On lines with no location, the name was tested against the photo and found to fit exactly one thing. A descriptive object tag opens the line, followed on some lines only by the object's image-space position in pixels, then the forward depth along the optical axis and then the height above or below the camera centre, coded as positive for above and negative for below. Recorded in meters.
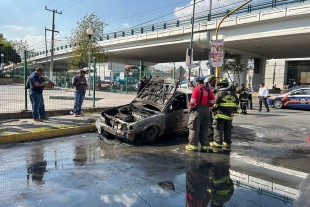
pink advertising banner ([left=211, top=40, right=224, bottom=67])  13.31 +1.48
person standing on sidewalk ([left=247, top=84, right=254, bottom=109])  15.52 -0.68
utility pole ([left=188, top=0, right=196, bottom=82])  15.43 +1.58
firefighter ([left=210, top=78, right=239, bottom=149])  6.22 -0.61
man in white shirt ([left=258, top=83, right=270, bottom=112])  14.42 -0.56
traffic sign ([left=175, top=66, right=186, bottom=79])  13.29 +0.56
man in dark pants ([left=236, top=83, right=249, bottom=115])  12.90 -0.71
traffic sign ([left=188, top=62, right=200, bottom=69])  14.98 +0.97
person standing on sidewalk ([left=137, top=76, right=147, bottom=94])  12.27 -0.07
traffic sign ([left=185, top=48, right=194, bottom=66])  15.25 +1.45
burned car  6.31 -0.85
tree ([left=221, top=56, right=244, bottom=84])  28.27 +1.81
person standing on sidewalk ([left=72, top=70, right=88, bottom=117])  9.25 -0.28
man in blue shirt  7.94 -0.36
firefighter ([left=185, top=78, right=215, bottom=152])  5.83 -0.71
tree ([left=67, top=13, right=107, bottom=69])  25.45 +3.81
